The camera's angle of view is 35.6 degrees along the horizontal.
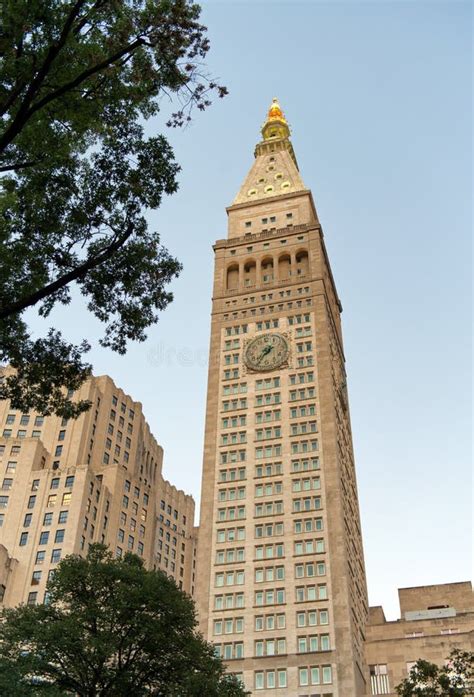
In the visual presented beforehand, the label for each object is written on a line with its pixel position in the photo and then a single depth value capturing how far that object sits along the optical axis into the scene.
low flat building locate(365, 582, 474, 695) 66.38
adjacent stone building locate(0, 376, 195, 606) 101.62
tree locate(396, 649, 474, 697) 35.47
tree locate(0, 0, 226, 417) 21.14
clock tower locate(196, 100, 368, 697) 65.50
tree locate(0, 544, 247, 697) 36.62
